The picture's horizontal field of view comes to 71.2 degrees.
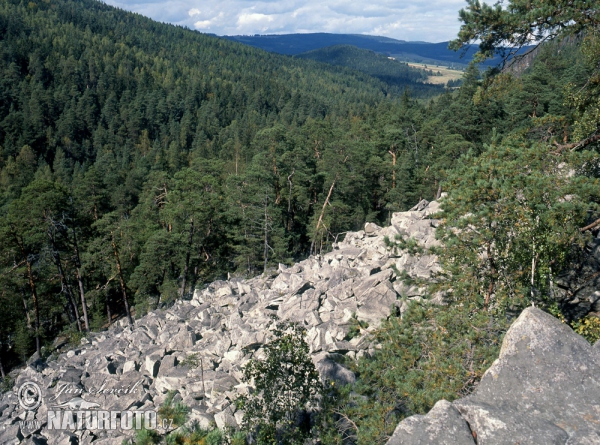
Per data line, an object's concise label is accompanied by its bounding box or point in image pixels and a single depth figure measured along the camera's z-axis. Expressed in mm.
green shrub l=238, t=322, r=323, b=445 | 8039
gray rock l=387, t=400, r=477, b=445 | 4816
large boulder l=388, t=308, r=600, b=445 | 4781
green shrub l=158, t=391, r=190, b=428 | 7770
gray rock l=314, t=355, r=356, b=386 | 10292
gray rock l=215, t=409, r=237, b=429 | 9984
